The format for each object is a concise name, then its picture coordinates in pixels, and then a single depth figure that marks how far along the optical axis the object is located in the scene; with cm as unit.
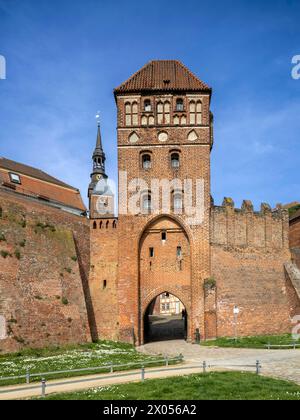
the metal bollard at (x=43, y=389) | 1170
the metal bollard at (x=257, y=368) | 1454
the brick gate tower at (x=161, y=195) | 2846
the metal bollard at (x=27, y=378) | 1376
